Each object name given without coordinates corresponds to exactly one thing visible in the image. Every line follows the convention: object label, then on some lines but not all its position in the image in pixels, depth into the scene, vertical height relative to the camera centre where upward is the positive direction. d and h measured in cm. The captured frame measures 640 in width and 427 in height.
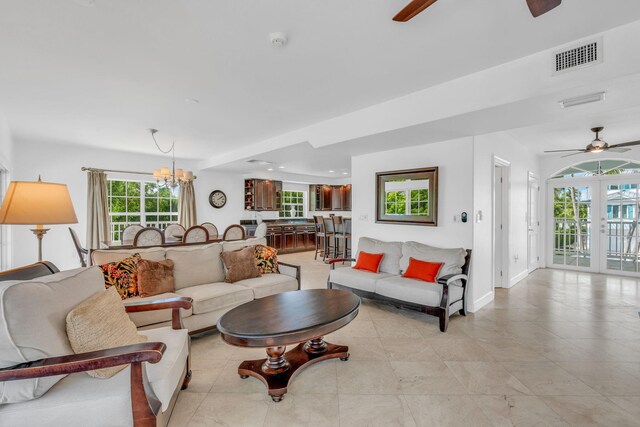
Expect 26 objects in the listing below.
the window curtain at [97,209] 590 +6
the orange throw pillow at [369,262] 430 -77
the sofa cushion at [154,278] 295 -69
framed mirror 420 +20
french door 576 -33
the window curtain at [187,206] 716 +13
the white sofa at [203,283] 292 -86
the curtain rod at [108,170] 590 +87
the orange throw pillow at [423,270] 366 -78
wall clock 777 +33
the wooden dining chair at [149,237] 431 -38
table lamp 202 +5
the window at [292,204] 1003 +22
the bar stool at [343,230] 750 -52
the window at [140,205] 659 +16
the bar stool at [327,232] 774 -58
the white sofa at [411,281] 337 -92
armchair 135 -87
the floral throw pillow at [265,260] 395 -67
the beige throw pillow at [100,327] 154 -65
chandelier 512 +62
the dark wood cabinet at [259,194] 850 +48
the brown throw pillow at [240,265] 359 -67
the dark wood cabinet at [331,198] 1067 +44
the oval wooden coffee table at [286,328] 206 -85
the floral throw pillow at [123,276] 285 -63
